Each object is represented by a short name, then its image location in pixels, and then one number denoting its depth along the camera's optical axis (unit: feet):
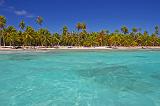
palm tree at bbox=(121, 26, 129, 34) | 183.32
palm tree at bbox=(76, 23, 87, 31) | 162.37
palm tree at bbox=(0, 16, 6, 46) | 133.09
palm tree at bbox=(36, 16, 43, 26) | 158.31
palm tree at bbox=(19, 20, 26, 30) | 146.99
